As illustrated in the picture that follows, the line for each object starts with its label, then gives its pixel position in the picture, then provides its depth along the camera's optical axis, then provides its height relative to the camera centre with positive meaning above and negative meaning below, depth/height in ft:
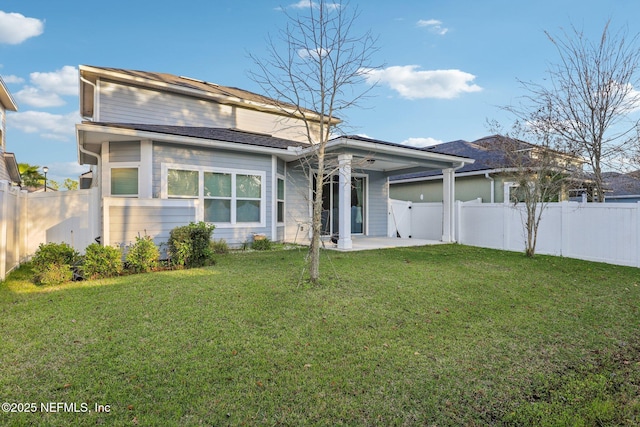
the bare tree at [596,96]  29.84 +11.23
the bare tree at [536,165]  29.68 +5.08
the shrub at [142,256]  20.40 -2.16
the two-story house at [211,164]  26.14 +5.46
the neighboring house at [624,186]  31.01 +4.25
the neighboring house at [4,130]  44.04 +12.72
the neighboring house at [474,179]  37.70 +6.02
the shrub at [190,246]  21.94 -1.67
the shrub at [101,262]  18.80 -2.29
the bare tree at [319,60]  19.07 +9.30
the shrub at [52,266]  17.52 -2.34
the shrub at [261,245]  30.81 -2.24
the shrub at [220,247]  28.96 -2.31
